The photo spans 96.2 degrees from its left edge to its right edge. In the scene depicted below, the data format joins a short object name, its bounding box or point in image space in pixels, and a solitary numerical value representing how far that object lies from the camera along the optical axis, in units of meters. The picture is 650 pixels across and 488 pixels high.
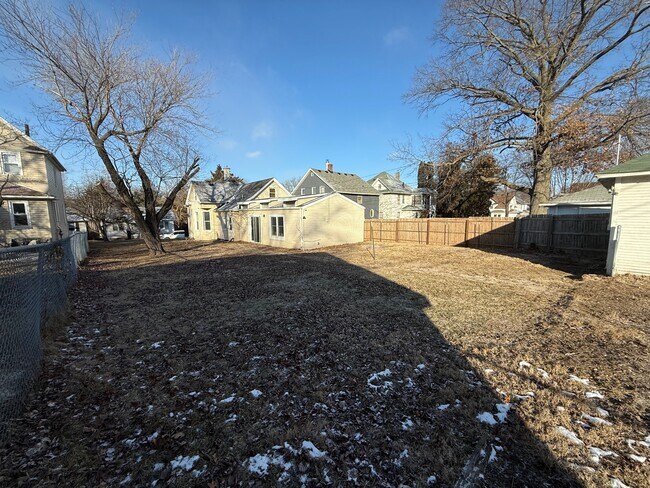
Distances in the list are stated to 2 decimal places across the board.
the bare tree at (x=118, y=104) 11.38
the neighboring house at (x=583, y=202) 18.88
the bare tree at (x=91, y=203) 31.17
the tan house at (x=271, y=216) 17.64
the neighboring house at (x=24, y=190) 14.24
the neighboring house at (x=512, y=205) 51.31
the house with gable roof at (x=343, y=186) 30.64
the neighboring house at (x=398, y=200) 36.41
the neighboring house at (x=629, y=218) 8.01
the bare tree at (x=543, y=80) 13.31
